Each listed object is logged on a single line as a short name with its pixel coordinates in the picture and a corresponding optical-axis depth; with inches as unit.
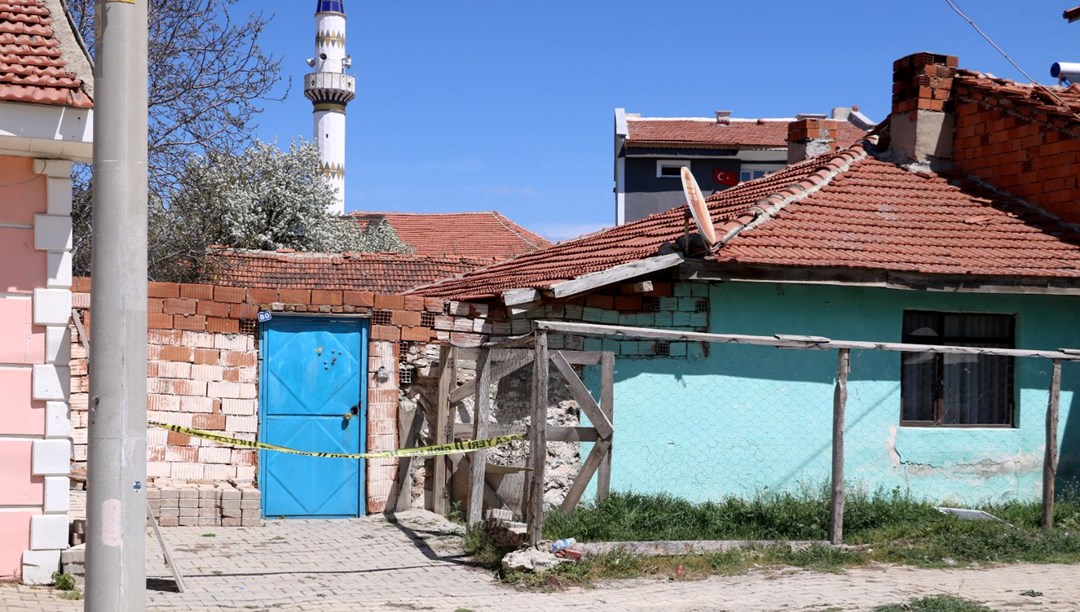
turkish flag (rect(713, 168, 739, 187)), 1600.6
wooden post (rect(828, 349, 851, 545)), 375.6
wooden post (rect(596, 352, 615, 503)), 401.7
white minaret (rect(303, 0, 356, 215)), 2014.0
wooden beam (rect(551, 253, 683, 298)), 422.0
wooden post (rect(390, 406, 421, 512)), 458.6
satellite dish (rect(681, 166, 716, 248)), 425.4
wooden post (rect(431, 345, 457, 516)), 444.1
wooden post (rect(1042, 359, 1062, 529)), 402.0
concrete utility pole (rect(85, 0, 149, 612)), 195.9
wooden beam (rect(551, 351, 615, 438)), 362.6
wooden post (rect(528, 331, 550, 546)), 341.1
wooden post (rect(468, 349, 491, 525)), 383.6
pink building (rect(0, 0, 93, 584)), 312.8
